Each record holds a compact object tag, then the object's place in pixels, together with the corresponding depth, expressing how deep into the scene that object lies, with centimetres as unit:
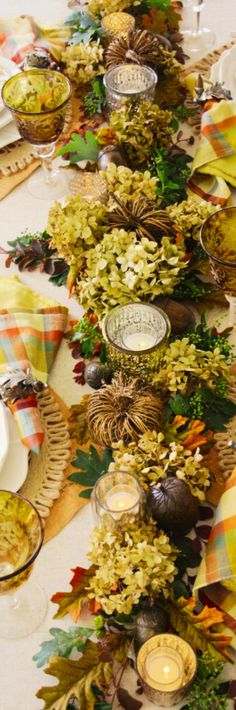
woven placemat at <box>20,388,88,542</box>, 126
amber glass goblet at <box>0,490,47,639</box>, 108
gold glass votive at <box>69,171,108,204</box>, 155
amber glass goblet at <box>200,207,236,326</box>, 134
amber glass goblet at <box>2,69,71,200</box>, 159
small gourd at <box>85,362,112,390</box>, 136
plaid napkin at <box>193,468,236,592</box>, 114
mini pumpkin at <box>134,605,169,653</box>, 110
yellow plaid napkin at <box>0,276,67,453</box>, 142
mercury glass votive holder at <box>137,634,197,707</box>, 103
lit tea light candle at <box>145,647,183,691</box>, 105
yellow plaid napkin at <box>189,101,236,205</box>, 167
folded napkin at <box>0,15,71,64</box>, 193
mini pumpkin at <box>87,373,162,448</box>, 126
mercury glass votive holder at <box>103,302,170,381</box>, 129
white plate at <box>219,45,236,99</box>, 181
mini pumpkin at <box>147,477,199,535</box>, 116
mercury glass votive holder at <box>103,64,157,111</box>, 169
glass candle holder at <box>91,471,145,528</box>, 112
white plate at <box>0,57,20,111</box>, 187
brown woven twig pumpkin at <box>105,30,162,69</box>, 177
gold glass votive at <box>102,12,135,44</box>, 185
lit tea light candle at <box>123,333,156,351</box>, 135
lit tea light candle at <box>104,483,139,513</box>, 116
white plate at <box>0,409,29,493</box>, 126
